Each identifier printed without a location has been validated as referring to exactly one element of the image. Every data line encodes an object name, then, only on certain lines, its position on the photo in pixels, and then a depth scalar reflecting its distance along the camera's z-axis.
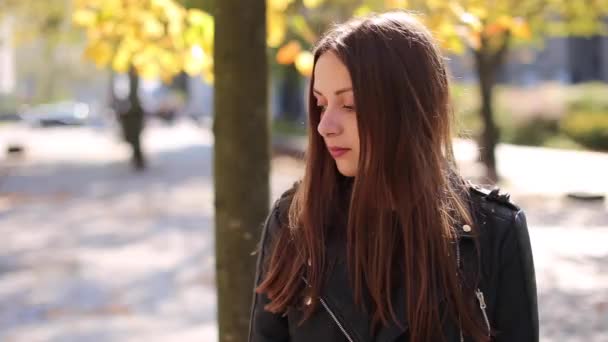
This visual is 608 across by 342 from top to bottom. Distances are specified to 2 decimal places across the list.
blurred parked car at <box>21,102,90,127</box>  55.09
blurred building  36.84
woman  2.03
